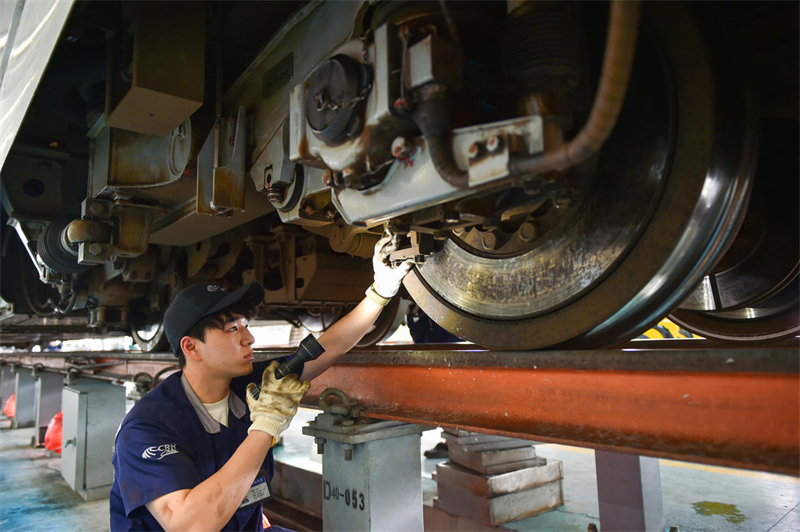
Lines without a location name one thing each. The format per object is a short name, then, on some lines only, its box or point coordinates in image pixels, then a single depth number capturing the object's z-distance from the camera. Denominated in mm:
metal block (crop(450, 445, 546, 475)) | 3529
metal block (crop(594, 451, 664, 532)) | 2676
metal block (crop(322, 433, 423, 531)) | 1546
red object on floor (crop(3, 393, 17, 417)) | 9236
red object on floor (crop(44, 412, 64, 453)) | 6164
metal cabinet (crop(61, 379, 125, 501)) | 4500
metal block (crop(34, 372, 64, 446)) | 6844
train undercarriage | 1055
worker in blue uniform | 1386
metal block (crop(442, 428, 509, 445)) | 3695
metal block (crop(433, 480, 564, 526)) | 3379
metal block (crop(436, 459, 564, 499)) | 3402
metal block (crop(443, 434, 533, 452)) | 3637
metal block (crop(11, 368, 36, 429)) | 8227
